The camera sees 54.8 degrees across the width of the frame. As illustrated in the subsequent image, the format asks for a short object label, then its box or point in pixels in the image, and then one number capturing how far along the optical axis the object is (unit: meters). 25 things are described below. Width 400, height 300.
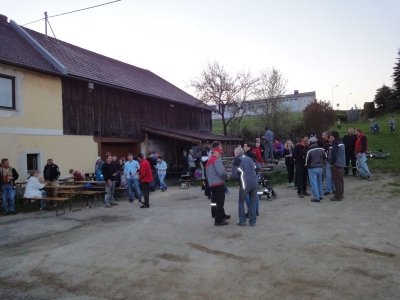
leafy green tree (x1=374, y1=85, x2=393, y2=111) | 46.59
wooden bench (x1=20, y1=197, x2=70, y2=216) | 12.05
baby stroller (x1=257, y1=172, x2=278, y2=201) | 11.98
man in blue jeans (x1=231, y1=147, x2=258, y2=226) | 8.55
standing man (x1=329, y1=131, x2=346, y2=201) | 10.97
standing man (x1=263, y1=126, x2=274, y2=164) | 20.82
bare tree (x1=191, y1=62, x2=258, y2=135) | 34.66
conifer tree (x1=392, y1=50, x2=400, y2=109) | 42.19
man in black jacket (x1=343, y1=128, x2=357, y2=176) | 14.81
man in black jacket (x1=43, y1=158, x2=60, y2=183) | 13.60
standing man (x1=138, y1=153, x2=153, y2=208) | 12.22
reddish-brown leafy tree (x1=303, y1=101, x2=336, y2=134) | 39.28
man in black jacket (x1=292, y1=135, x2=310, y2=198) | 11.85
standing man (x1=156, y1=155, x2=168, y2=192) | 17.08
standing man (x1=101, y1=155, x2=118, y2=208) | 13.01
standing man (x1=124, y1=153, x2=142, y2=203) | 13.82
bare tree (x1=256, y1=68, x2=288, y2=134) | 39.03
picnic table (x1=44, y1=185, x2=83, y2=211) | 12.89
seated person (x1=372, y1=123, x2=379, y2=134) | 34.64
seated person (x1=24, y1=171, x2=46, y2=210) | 13.01
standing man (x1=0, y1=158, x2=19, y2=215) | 12.40
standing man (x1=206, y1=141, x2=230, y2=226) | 8.79
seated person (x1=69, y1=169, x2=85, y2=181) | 16.52
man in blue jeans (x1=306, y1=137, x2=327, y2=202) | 10.94
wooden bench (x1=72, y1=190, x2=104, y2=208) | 12.89
